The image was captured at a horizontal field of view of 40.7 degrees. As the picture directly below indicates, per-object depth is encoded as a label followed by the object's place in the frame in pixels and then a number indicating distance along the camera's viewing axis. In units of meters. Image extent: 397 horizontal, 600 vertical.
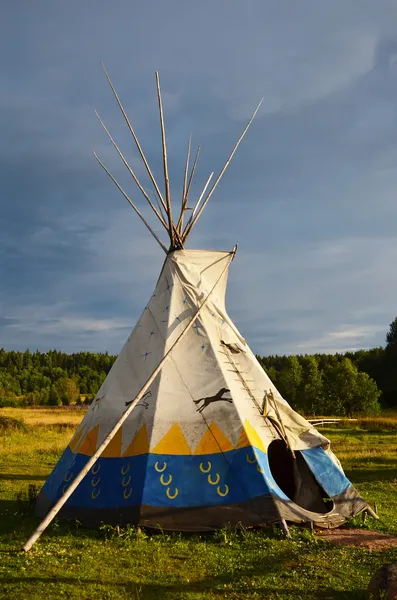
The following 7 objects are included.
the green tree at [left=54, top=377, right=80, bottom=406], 76.38
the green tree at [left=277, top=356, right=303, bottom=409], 52.34
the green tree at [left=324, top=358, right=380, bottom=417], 48.43
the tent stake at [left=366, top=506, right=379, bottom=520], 9.80
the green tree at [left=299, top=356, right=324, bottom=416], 48.69
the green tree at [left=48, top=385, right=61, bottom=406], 76.19
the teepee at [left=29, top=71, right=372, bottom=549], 8.45
